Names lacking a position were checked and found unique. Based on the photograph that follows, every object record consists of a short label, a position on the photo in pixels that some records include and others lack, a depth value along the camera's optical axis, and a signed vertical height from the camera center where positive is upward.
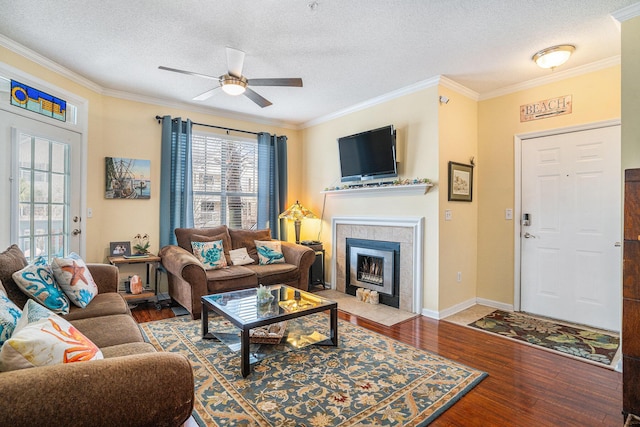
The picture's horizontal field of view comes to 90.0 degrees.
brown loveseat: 3.35 -0.66
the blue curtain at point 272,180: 5.05 +0.55
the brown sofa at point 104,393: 0.92 -0.56
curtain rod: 4.21 +1.28
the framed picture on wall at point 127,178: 3.90 +0.44
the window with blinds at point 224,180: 4.60 +0.51
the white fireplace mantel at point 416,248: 3.64 -0.37
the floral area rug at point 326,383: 1.83 -1.14
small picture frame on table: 3.87 -0.43
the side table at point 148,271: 3.62 -0.72
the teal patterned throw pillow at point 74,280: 2.35 -0.50
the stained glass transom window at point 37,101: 2.92 +1.10
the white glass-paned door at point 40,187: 2.85 +0.26
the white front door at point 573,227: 3.09 -0.11
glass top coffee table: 2.23 -0.75
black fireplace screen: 4.12 -0.72
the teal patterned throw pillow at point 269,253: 4.25 -0.51
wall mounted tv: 3.87 +0.78
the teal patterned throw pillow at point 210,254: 3.89 -0.49
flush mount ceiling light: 2.80 +1.44
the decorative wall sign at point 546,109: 3.34 +1.17
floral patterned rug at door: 2.63 -1.12
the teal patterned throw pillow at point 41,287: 2.10 -0.50
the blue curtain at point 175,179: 4.19 +0.46
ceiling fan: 2.72 +1.16
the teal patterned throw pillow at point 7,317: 1.30 -0.46
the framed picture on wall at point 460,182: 3.64 +0.40
